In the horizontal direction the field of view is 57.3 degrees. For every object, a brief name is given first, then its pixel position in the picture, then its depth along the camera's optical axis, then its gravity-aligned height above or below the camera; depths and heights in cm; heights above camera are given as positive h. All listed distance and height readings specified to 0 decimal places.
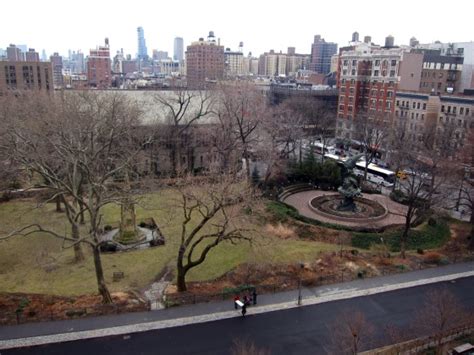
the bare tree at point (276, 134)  5106 -790
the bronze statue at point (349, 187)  4448 -1119
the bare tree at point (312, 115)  8419 -726
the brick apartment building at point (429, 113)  6538 -506
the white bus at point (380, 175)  6197 -1383
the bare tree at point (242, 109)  5088 -403
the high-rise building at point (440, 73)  8775 +164
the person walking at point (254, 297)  2729 -1365
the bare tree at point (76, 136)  2706 -515
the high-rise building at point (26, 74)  10169 -151
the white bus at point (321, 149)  8102 -1339
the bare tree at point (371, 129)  6588 -773
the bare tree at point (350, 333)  2102 -1314
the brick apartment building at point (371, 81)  7857 -28
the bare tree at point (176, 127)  5515 -698
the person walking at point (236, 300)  2682 -1366
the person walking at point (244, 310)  2605 -1375
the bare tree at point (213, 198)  2708 -820
